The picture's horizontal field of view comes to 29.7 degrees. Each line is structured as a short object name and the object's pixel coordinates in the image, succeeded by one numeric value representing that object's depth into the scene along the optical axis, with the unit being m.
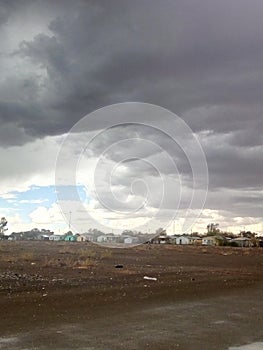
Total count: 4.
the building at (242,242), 144.38
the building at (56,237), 171.02
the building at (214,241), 142.54
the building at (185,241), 162.90
